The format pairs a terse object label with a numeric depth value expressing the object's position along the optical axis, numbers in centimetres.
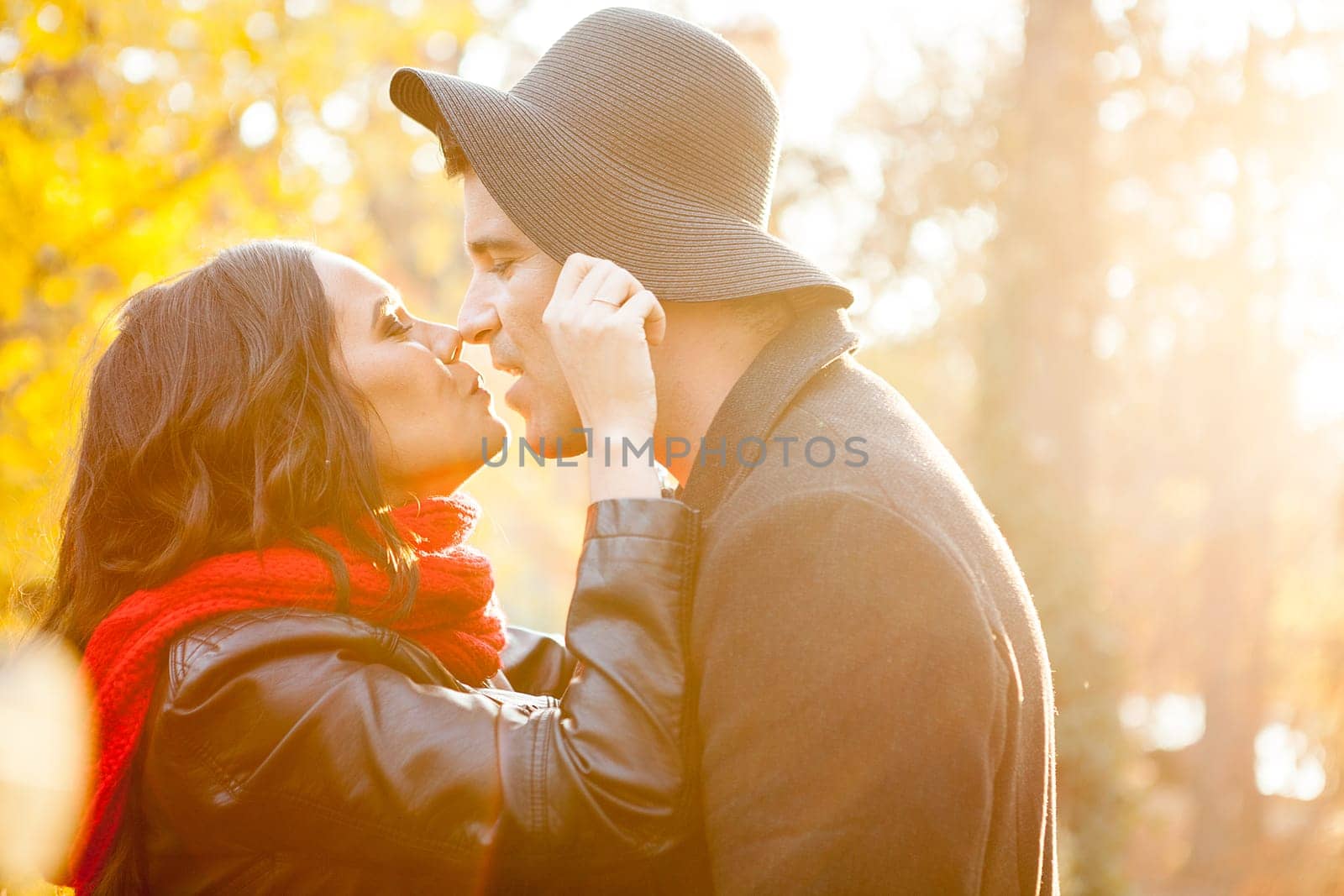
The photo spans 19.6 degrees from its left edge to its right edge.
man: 224
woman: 229
